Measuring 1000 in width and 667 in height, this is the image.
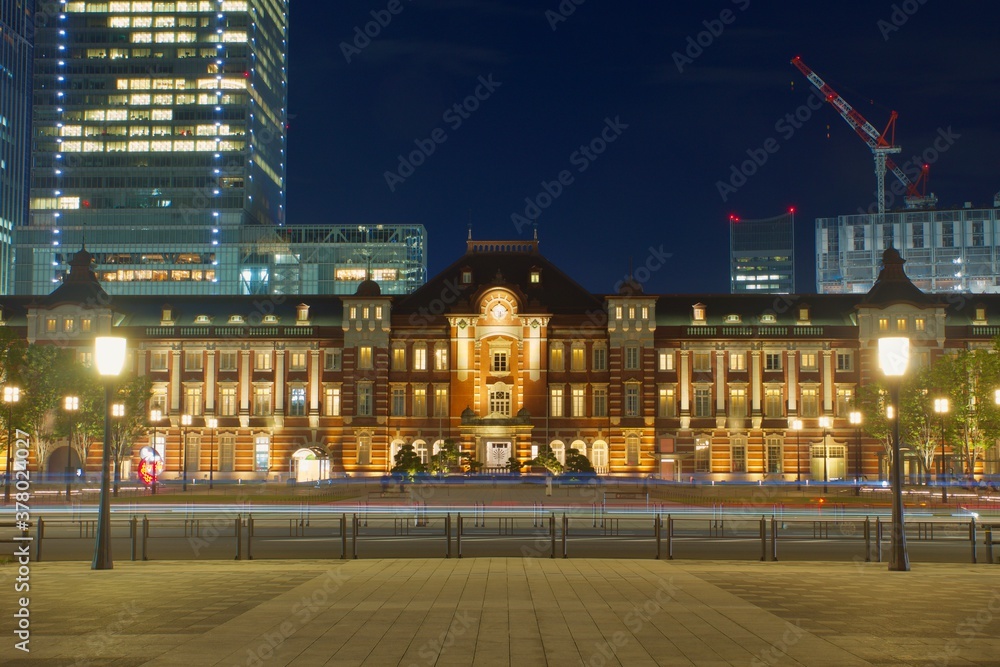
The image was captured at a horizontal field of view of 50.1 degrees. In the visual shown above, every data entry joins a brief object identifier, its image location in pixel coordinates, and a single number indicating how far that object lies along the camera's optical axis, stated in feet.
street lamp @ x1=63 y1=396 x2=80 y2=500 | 185.37
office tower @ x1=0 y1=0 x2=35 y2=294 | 598.34
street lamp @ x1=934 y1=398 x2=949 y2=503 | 175.49
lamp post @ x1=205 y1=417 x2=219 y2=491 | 266.36
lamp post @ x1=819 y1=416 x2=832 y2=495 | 214.28
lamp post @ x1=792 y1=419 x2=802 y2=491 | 236.47
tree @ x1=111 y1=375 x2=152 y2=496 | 221.05
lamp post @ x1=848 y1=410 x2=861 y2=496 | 202.19
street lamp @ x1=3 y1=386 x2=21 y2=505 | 163.94
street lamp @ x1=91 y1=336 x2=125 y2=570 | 80.69
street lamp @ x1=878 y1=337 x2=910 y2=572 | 80.79
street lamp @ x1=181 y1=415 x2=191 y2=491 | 232.53
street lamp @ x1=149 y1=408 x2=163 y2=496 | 222.69
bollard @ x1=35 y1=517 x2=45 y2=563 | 87.25
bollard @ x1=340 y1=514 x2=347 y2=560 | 88.71
